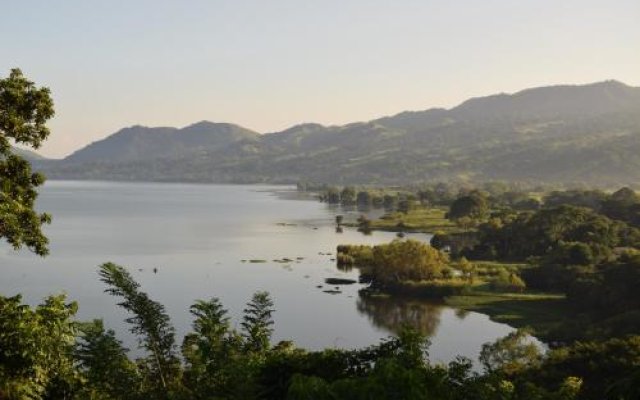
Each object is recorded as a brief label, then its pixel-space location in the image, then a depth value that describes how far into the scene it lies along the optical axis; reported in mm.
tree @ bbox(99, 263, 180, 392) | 42969
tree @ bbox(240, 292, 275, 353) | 45125
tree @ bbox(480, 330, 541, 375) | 63469
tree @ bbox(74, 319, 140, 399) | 35344
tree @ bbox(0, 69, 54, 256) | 27406
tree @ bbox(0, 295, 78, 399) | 24094
